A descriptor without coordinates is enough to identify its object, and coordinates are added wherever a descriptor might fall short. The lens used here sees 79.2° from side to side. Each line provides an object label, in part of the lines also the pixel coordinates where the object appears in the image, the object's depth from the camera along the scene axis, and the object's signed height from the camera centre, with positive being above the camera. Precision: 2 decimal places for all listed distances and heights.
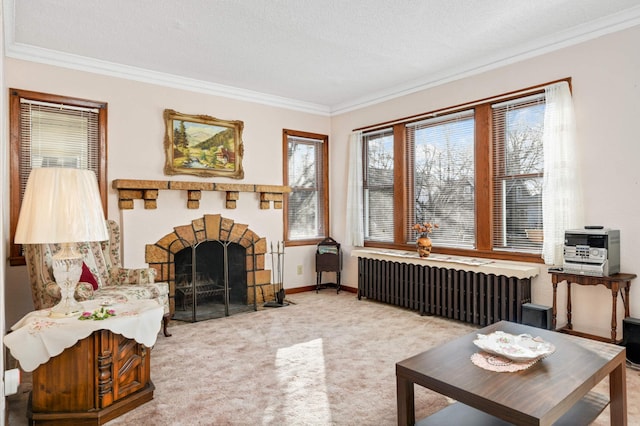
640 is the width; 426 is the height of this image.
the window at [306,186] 5.69 +0.44
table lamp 2.12 +0.04
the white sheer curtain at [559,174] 3.46 +0.34
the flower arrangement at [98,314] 2.27 -0.58
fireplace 4.45 -0.63
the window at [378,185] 5.27 +0.41
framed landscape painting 4.53 +0.88
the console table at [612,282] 3.04 -0.57
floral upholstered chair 3.03 -0.53
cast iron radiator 3.74 -0.85
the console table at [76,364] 2.08 -0.82
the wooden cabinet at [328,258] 5.62 -0.62
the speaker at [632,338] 2.90 -0.96
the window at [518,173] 3.79 +0.40
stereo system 3.07 -0.32
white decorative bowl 1.92 -0.70
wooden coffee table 1.56 -0.75
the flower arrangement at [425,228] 4.53 -0.16
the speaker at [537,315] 3.29 -0.89
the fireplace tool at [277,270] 5.29 -0.76
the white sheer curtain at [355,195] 5.53 +0.28
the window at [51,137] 3.63 +0.82
